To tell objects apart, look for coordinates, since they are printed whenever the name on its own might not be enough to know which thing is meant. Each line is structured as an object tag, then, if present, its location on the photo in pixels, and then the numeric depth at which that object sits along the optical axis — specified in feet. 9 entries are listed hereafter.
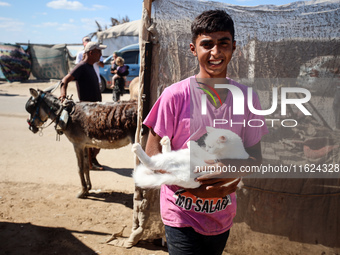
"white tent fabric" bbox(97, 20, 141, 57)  60.56
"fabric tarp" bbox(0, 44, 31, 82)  60.44
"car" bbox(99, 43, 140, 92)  44.86
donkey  13.55
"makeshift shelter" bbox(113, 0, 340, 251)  9.20
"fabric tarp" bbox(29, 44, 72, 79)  63.26
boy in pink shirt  5.28
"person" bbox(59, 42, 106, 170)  16.70
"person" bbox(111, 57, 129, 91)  32.30
